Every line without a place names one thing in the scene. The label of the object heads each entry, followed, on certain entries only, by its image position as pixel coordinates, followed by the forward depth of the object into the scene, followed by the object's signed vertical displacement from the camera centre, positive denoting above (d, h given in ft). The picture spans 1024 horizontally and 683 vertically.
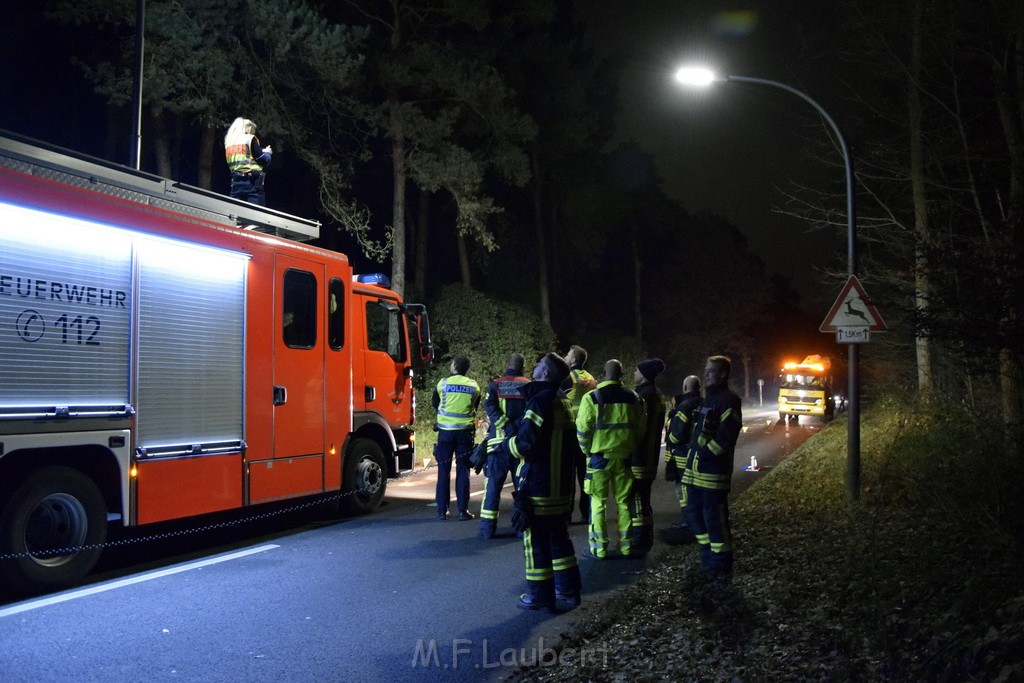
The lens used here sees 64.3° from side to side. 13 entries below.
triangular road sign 32.53 +2.60
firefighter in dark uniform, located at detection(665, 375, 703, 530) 24.38 -1.64
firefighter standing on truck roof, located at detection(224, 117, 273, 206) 31.96 +8.84
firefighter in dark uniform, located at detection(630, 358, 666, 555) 26.27 -2.58
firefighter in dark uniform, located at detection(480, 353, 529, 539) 24.30 -1.22
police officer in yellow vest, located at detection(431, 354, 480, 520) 30.78 -1.37
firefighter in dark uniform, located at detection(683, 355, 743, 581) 21.04 -2.47
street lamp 32.32 +5.01
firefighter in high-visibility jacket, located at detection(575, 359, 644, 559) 24.18 -1.77
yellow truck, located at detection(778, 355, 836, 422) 89.15 -1.38
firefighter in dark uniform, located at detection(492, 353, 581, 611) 18.95 -2.37
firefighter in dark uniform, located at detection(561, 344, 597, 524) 28.07 -0.22
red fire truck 20.59 +0.74
